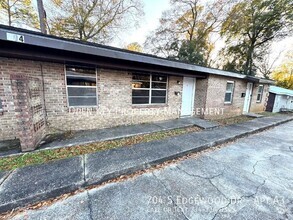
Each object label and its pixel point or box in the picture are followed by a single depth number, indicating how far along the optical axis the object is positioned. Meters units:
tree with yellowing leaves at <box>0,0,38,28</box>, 10.59
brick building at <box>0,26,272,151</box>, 3.34
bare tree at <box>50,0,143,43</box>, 11.62
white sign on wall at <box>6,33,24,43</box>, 2.75
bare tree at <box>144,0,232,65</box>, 15.33
